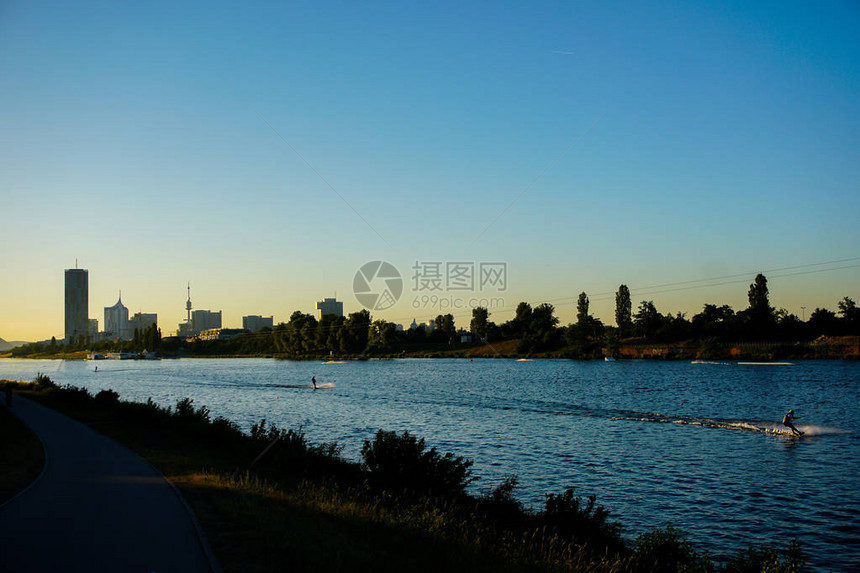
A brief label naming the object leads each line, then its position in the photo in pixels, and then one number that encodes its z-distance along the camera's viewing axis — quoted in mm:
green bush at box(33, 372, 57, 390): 60438
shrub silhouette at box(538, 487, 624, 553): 14930
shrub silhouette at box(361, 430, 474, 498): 17766
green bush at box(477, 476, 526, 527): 15836
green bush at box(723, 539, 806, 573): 12609
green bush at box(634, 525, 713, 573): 13039
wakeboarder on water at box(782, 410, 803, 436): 36062
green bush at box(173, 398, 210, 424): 32225
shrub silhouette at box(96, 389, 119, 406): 42094
